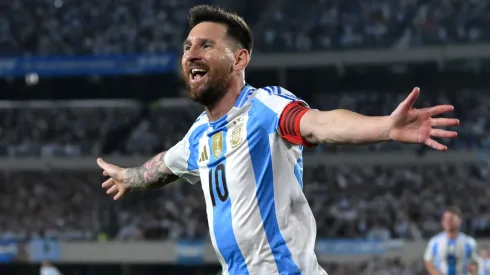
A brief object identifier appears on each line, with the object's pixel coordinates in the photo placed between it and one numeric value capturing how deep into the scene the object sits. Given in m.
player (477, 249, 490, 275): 14.61
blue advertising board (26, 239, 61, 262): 24.36
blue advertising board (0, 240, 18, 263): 24.58
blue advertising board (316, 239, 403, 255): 22.45
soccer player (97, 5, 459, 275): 4.03
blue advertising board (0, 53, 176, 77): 26.00
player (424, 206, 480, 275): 11.73
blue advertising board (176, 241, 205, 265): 23.59
